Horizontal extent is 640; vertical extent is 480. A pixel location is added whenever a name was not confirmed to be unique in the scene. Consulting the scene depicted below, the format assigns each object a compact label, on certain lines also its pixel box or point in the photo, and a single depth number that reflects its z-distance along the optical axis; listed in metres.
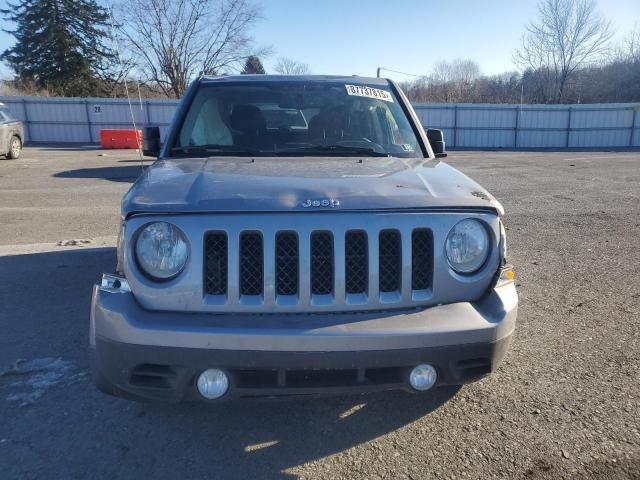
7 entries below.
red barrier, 23.25
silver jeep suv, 2.05
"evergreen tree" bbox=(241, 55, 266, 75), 40.59
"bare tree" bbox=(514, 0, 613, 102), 45.53
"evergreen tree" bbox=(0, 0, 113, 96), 38.44
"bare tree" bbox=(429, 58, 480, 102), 50.19
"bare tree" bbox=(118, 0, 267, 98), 36.41
